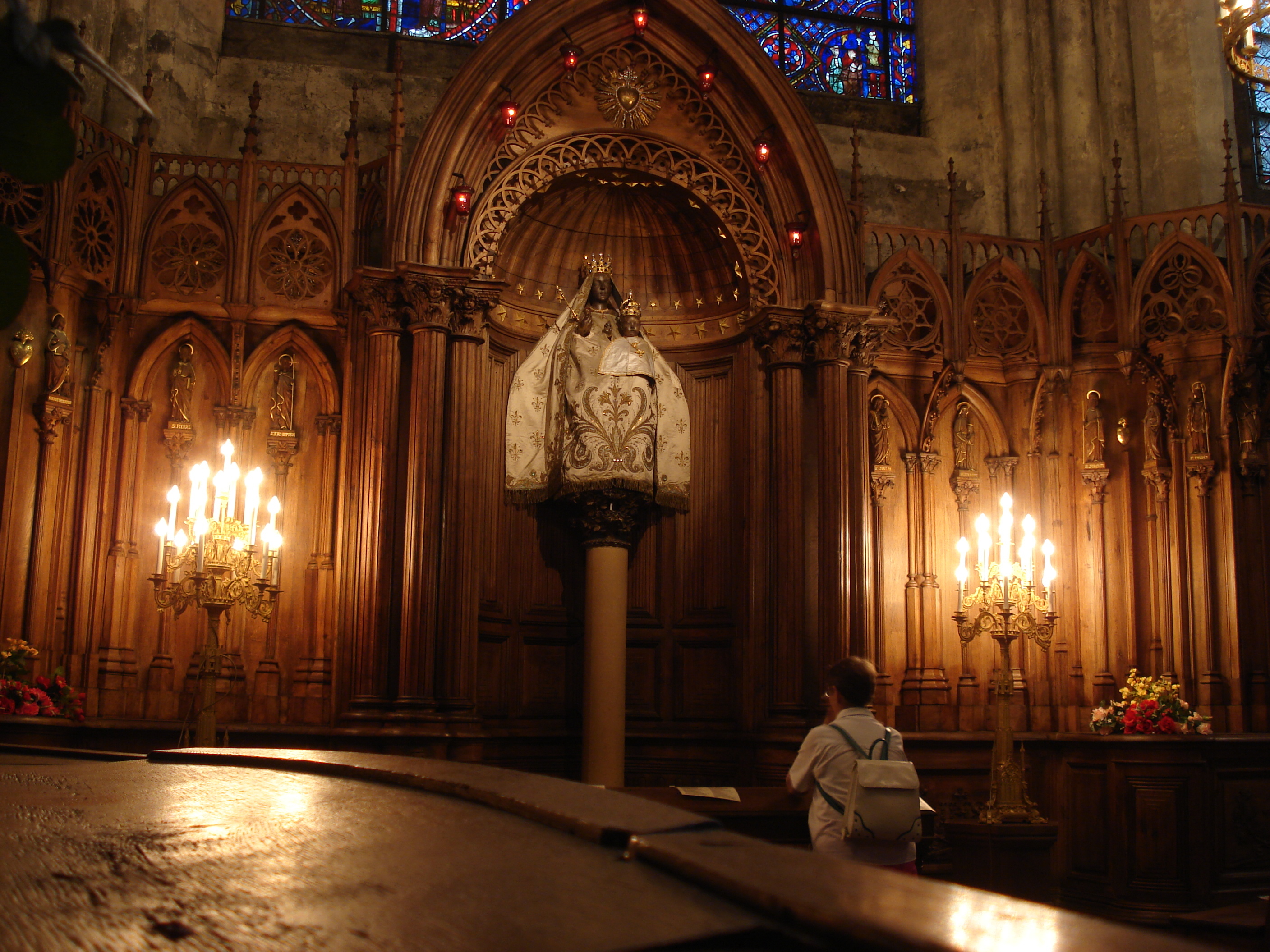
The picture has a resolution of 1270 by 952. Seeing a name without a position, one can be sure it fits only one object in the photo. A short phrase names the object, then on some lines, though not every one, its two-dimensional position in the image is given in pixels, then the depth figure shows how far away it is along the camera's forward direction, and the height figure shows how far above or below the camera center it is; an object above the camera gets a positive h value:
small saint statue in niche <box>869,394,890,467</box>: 9.09 +1.64
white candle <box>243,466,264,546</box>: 6.69 +0.82
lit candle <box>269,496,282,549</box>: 6.70 +0.76
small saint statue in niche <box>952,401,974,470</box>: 9.20 +1.63
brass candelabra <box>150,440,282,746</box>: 6.46 +0.51
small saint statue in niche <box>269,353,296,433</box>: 8.25 +1.67
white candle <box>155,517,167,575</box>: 6.53 +0.62
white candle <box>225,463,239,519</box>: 6.57 +0.91
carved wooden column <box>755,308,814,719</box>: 8.20 +1.02
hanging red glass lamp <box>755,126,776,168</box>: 8.93 +3.63
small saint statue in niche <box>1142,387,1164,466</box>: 8.87 +1.65
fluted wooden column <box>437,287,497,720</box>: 7.70 +0.93
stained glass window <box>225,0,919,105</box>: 11.48 +5.67
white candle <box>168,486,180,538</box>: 6.57 +0.77
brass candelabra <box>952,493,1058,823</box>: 7.23 +0.28
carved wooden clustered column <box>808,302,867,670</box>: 8.23 +1.25
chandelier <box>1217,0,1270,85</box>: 6.30 +3.18
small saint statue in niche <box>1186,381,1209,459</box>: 8.76 +1.67
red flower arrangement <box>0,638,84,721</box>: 6.62 -0.23
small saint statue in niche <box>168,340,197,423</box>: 8.08 +1.71
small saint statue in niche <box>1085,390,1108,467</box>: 8.97 +1.65
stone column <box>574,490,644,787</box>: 8.11 +0.17
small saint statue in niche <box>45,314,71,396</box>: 7.57 +1.75
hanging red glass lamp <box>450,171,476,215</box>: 8.19 +2.96
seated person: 4.00 -0.33
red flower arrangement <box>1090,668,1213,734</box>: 7.99 -0.32
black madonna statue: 8.58 +1.70
